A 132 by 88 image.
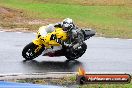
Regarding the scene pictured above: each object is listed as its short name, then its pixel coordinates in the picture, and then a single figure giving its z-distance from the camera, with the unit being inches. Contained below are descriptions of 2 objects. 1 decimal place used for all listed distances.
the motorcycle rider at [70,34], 577.7
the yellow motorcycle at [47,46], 577.9
